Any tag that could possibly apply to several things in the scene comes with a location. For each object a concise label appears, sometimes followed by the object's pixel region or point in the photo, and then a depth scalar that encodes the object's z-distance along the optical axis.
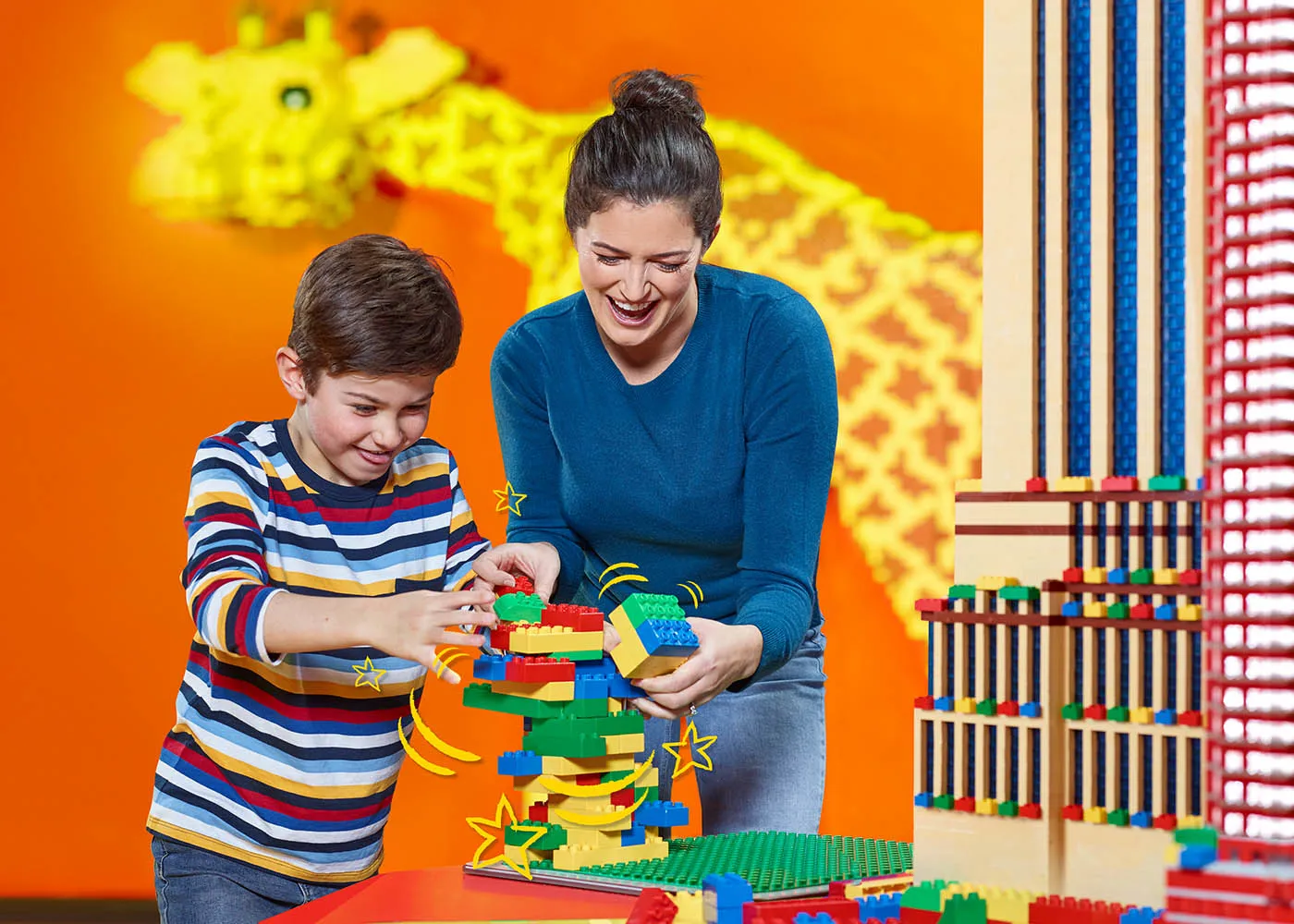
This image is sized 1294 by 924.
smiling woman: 2.48
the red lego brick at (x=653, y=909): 2.12
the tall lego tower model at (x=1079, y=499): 2.16
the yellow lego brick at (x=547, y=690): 2.28
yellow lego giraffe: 5.20
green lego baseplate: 2.21
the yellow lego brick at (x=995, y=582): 2.22
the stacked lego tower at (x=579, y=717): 2.28
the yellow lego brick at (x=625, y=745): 2.30
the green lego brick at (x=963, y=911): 2.07
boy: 2.45
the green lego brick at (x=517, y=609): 2.31
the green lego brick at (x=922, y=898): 2.09
